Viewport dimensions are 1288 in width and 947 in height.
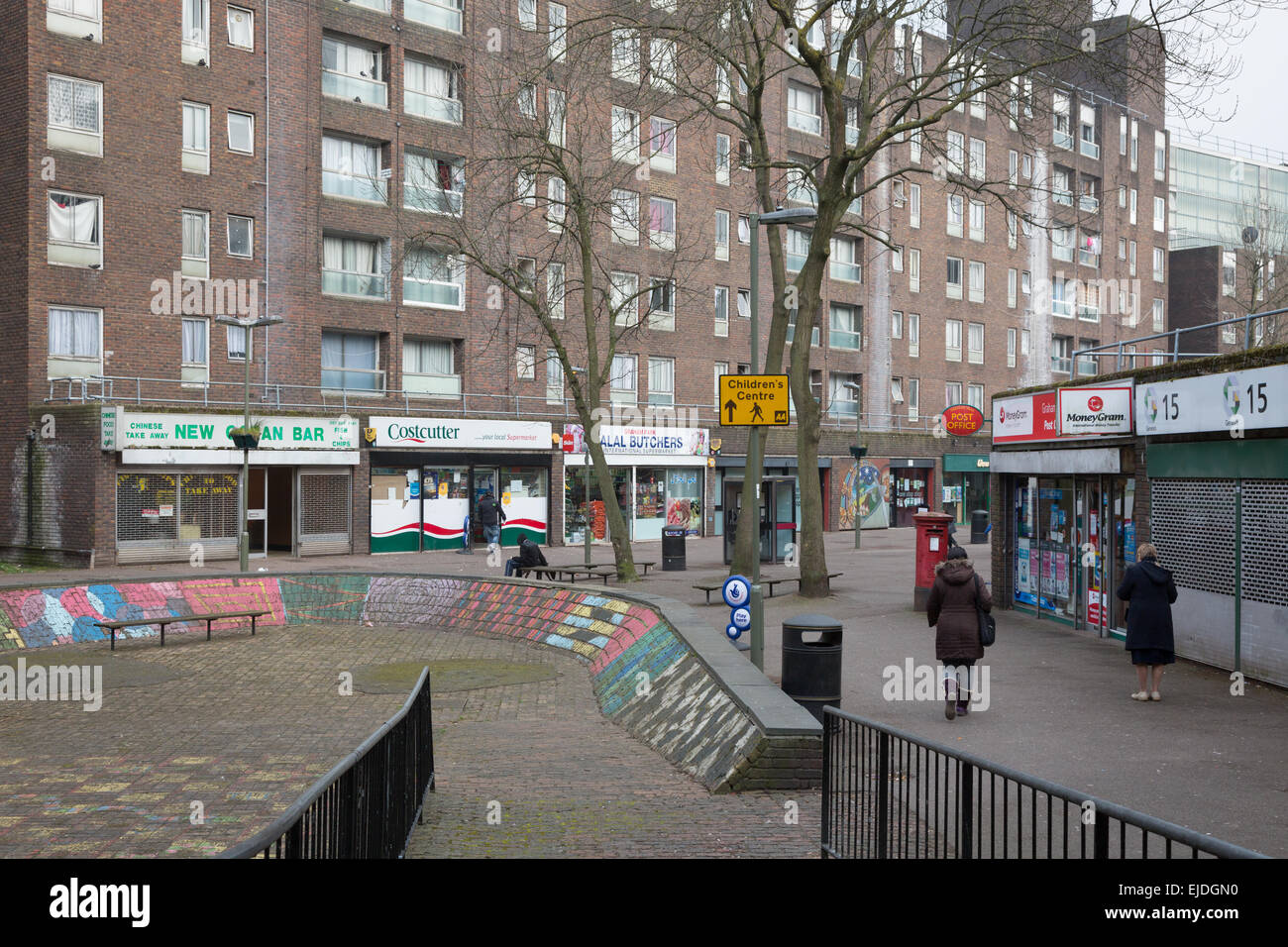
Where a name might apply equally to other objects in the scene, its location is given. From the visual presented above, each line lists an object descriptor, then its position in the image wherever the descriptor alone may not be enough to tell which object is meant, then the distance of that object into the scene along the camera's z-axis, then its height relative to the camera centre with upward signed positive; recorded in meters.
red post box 19.75 -1.39
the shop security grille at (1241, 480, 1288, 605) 13.06 -0.83
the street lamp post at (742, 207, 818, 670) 13.43 +1.65
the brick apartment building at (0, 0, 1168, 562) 30.78 +4.84
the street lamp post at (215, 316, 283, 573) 26.13 +0.48
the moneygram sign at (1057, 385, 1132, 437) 16.28 +0.75
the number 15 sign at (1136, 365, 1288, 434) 12.80 +0.75
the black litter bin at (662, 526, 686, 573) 30.05 -2.20
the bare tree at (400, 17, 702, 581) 26.11 +7.21
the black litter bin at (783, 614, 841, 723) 10.91 -1.85
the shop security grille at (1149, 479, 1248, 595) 14.18 -0.81
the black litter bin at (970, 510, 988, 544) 41.83 -2.23
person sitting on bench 24.48 -2.00
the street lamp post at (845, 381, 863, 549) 42.51 +2.03
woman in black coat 12.01 -1.51
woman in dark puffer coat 11.62 -1.53
